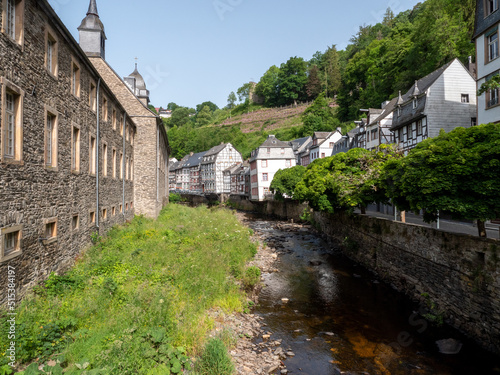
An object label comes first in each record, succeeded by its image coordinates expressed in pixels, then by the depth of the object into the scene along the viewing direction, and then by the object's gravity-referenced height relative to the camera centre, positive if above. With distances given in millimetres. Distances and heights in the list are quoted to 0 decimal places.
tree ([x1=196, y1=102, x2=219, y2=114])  177312 +48654
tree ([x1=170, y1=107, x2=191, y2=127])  141250 +32901
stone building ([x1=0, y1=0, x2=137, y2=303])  7273 +1467
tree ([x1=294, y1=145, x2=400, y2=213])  18250 +620
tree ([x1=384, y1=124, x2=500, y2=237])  9328 +477
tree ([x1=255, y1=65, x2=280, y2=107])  122688 +41576
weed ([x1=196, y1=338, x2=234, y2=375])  6926 -3756
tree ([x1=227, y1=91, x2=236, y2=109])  155375 +45018
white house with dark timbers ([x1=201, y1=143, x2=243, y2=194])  74250 +6710
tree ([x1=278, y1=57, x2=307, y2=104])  115188 +40044
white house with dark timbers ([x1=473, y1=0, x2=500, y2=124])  16547 +7378
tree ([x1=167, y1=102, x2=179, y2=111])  186775 +50944
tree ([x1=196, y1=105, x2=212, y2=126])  141375 +34379
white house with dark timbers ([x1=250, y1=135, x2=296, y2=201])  53906 +5027
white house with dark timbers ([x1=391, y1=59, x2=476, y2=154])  24109 +6740
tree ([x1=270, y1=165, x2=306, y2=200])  41781 +1420
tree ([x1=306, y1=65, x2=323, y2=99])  109000 +36525
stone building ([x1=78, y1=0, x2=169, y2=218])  23828 +4575
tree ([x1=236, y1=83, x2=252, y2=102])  144850 +46686
